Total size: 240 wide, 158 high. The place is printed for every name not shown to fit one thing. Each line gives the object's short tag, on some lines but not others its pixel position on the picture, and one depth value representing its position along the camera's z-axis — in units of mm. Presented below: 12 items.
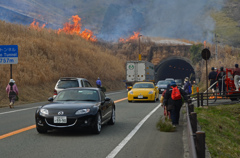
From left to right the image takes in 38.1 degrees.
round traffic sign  17580
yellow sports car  22688
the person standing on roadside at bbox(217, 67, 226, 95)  21297
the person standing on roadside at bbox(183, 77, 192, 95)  21283
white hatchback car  18234
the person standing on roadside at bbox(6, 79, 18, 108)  20109
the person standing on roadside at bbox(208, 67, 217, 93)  22094
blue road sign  25875
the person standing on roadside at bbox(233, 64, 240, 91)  19422
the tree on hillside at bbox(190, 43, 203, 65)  65000
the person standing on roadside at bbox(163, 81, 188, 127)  11305
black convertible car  9258
